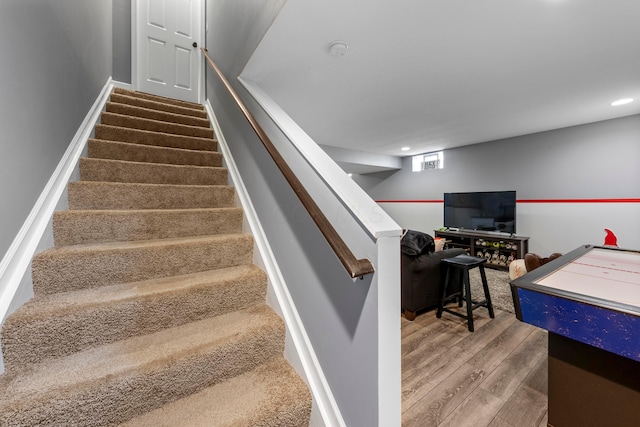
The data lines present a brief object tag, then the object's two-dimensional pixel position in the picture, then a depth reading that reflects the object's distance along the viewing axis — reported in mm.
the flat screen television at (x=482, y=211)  4480
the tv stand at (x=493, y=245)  4312
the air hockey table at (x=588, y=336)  929
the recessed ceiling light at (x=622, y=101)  2918
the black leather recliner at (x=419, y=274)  2629
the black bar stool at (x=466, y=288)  2451
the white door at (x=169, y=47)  3527
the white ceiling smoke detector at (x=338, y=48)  1778
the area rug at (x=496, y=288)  3002
